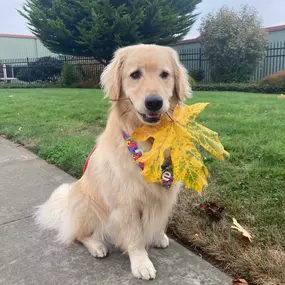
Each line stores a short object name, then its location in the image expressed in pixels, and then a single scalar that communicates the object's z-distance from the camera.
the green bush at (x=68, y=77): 21.14
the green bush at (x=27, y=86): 20.75
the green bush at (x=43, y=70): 24.02
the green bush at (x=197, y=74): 19.66
